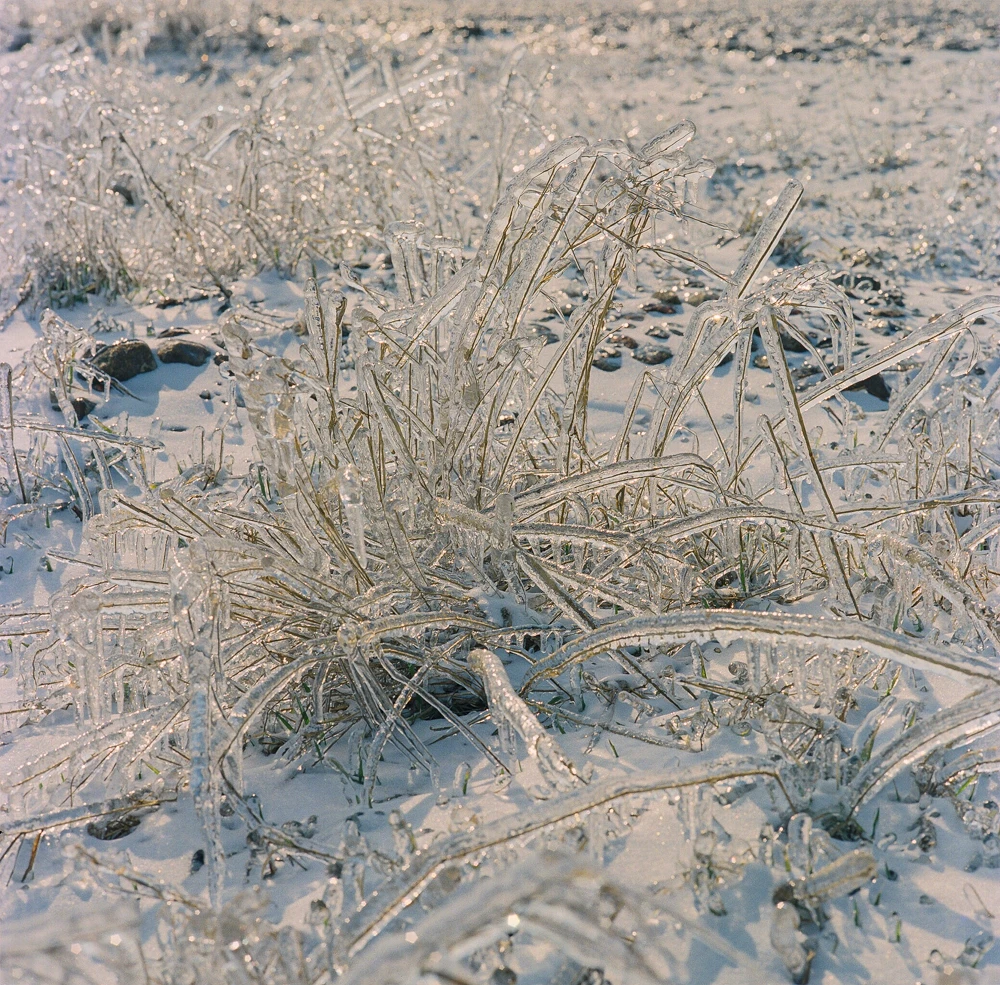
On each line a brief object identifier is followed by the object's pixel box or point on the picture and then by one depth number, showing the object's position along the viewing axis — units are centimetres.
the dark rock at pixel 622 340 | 352
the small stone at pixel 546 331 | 358
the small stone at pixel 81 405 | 320
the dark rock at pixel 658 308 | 378
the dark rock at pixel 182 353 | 349
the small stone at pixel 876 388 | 330
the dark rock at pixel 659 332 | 357
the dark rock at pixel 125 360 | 337
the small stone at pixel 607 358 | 342
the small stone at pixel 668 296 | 386
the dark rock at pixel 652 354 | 341
